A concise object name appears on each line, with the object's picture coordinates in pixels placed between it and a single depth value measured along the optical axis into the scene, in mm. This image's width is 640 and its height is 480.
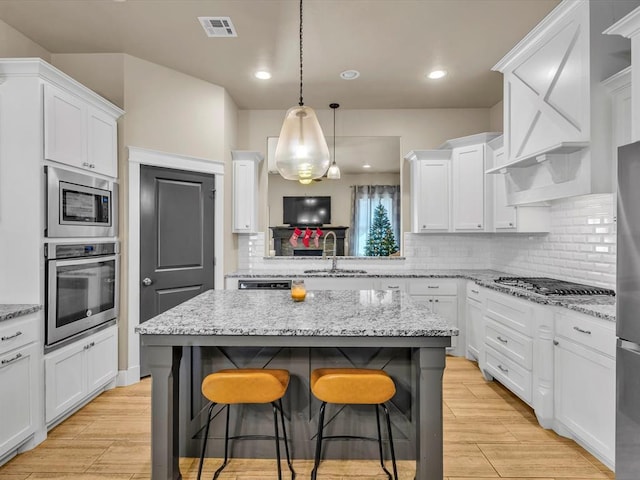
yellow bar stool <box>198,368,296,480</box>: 1794
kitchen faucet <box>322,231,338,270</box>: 4723
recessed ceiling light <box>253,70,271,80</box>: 3820
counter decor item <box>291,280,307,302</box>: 2438
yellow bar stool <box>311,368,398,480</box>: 1756
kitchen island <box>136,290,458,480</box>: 1772
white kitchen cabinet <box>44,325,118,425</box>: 2553
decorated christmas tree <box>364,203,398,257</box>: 6710
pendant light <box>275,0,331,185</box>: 2232
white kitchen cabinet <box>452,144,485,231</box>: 4219
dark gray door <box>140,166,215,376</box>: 3580
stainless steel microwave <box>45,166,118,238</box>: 2602
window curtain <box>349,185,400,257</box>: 6902
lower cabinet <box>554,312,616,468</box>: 2062
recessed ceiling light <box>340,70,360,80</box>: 3814
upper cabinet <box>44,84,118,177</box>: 2590
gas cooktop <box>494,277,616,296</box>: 2715
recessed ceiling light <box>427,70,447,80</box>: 3805
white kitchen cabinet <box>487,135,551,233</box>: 3645
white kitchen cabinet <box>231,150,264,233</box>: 4523
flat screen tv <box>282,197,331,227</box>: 7379
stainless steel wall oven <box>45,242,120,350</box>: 2586
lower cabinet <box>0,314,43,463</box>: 2166
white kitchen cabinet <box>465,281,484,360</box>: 3652
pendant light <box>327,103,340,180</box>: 4977
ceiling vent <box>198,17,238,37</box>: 2928
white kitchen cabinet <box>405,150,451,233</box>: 4477
